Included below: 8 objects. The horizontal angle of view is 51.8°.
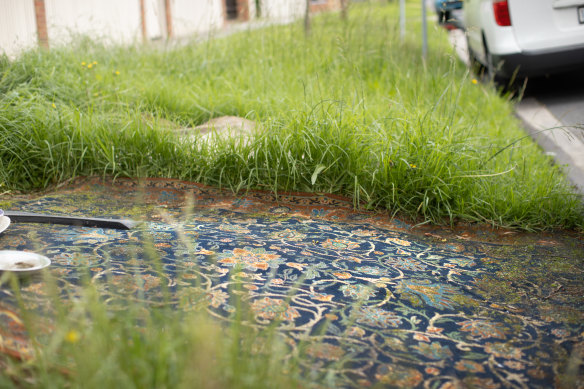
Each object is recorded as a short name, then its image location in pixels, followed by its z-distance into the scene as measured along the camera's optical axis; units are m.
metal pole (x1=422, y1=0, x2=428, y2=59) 6.75
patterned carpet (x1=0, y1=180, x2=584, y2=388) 1.95
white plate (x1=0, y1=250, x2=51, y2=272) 2.21
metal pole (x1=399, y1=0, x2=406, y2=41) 8.08
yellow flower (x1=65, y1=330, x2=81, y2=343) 1.48
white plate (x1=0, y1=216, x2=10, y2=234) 2.77
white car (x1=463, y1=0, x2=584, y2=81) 6.16
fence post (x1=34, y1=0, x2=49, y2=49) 8.70
